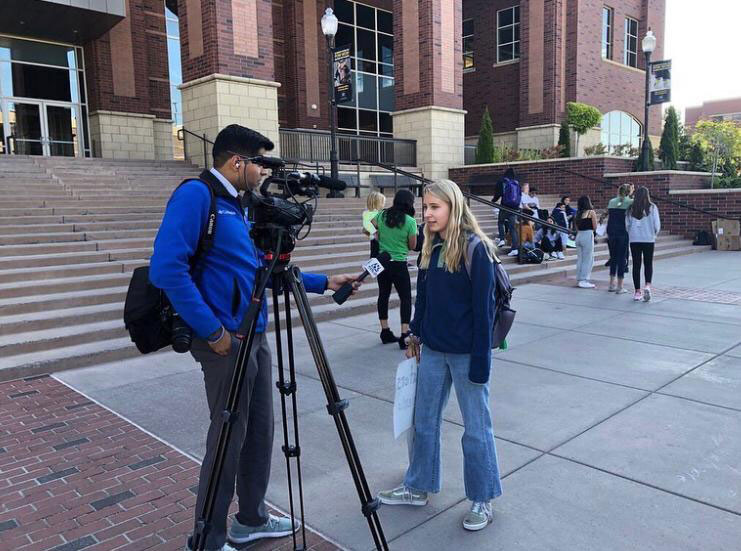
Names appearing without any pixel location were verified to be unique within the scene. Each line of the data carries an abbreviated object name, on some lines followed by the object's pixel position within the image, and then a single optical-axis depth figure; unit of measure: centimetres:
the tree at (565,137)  2338
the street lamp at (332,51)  1516
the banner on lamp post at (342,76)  1769
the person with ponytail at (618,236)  1002
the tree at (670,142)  2277
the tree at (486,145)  2145
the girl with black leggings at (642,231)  925
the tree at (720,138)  2558
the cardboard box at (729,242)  1623
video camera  251
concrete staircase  650
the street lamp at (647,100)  1862
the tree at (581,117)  2384
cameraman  246
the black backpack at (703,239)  1680
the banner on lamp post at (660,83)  2148
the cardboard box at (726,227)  1631
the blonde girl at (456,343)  305
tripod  247
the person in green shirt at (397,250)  666
